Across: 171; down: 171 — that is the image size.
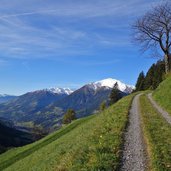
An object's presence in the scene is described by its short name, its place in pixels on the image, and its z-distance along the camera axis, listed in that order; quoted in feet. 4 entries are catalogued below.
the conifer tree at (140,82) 305.29
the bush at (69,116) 302.16
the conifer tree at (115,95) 279.51
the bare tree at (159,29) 108.85
